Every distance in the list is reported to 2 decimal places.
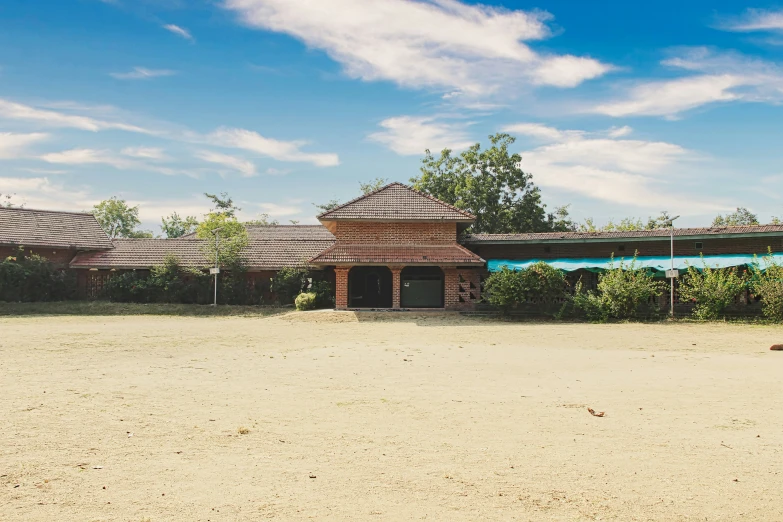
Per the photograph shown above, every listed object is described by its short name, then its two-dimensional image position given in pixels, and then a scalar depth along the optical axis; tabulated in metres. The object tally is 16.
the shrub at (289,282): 27.62
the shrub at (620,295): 21.98
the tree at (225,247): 28.34
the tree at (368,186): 52.88
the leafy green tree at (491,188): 39.66
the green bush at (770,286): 20.78
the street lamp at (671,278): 22.31
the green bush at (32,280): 27.08
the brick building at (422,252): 24.31
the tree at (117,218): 65.62
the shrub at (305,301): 25.03
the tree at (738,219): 48.94
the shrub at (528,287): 22.92
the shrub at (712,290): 21.58
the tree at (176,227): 66.12
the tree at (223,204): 55.22
